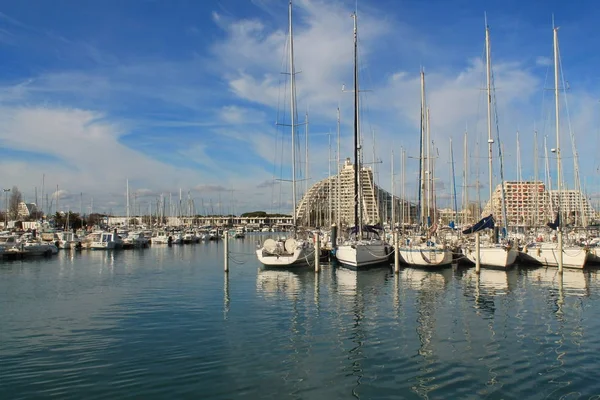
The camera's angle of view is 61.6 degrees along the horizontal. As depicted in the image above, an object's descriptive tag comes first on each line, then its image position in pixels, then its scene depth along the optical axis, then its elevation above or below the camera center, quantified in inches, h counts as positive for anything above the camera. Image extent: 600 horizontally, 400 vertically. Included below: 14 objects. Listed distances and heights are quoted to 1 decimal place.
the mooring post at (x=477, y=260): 1379.2 -117.0
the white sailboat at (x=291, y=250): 1509.6 -86.5
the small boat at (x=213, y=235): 4687.0 -116.5
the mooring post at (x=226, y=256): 1439.2 -96.6
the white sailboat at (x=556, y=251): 1433.3 -105.2
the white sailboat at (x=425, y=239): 1503.4 -71.8
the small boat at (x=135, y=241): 3093.0 -103.8
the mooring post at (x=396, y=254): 1376.7 -97.0
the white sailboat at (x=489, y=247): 1435.8 -89.4
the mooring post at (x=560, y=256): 1312.7 -105.8
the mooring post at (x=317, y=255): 1379.2 -93.9
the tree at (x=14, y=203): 5280.5 +259.7
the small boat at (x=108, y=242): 2859.3 -99.3
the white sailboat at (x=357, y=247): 1495.3 -82.7
